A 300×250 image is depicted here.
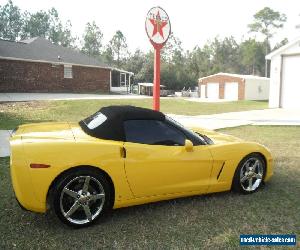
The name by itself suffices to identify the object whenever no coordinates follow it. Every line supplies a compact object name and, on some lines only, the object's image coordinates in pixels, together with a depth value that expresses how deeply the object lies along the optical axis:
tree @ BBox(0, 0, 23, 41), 92.69
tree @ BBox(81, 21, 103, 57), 95.62
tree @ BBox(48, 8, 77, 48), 98.44
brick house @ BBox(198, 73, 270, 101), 38.94
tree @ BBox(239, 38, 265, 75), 89.44
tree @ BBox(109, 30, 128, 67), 89.50
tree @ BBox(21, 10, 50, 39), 94.88
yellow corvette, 3.54
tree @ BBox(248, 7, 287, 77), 86.06
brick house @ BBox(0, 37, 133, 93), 28.95
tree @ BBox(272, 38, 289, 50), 98.25
